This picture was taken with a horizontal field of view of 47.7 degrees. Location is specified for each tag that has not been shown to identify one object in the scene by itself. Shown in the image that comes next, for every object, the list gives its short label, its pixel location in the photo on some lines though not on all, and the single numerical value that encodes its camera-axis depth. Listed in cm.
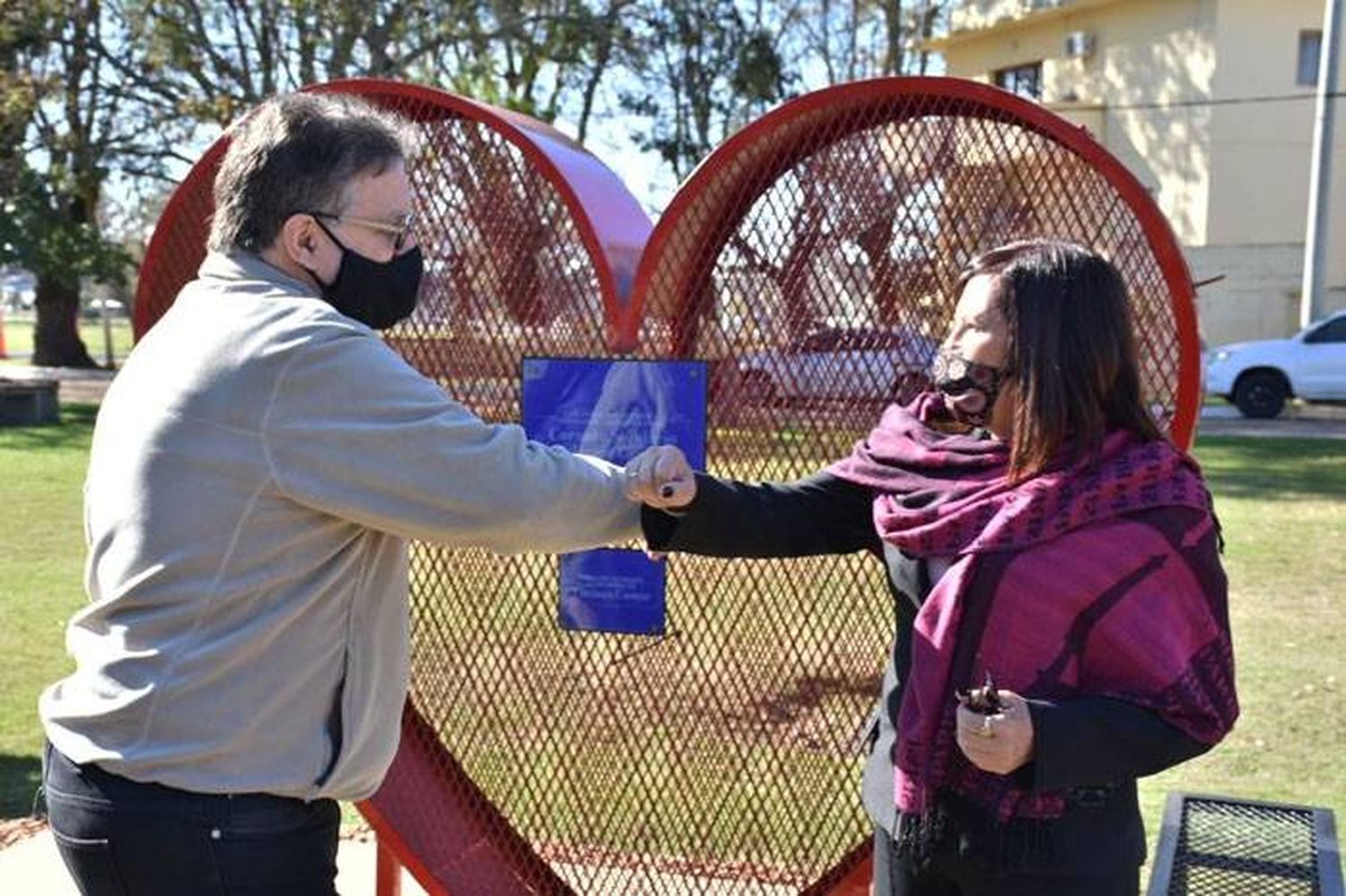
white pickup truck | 1922
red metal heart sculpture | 321
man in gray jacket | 207
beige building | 2800
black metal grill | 342
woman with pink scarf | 214
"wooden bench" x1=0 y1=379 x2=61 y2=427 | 1858
